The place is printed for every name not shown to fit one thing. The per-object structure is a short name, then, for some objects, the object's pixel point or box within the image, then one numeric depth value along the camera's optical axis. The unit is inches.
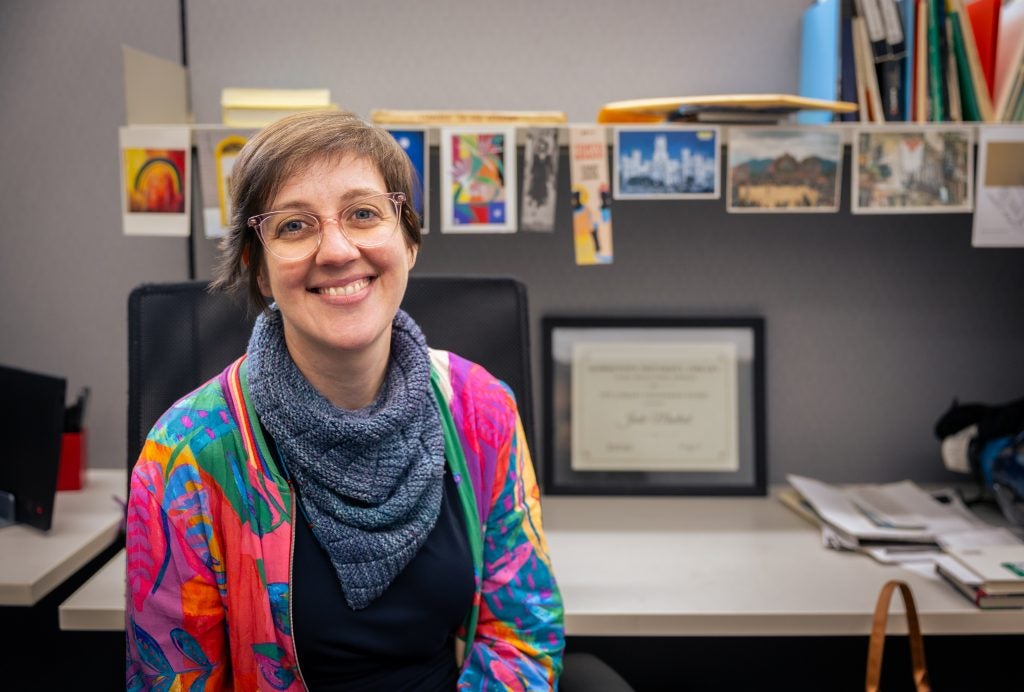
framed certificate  57.7
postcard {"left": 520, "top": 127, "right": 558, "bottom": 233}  49.1
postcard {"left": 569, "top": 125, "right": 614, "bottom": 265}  48.6
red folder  49.0
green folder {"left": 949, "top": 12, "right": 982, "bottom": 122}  48.7
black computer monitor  45.2
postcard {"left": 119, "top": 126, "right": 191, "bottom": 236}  48.6
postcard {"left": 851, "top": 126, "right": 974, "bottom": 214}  48.4
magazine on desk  39.8
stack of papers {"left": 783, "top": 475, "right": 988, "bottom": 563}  47.5
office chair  38.7
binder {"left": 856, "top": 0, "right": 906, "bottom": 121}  48.2
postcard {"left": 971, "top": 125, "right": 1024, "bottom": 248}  48.4
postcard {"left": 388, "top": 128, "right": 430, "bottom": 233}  48.3
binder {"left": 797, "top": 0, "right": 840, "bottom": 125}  49.1
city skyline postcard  48.4
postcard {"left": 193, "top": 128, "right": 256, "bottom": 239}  48.6
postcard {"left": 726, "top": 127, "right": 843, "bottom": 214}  48.3
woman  31.3
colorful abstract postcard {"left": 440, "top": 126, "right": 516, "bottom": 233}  48.2
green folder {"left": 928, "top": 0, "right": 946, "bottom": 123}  48.1
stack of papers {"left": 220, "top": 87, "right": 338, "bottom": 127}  49.2
